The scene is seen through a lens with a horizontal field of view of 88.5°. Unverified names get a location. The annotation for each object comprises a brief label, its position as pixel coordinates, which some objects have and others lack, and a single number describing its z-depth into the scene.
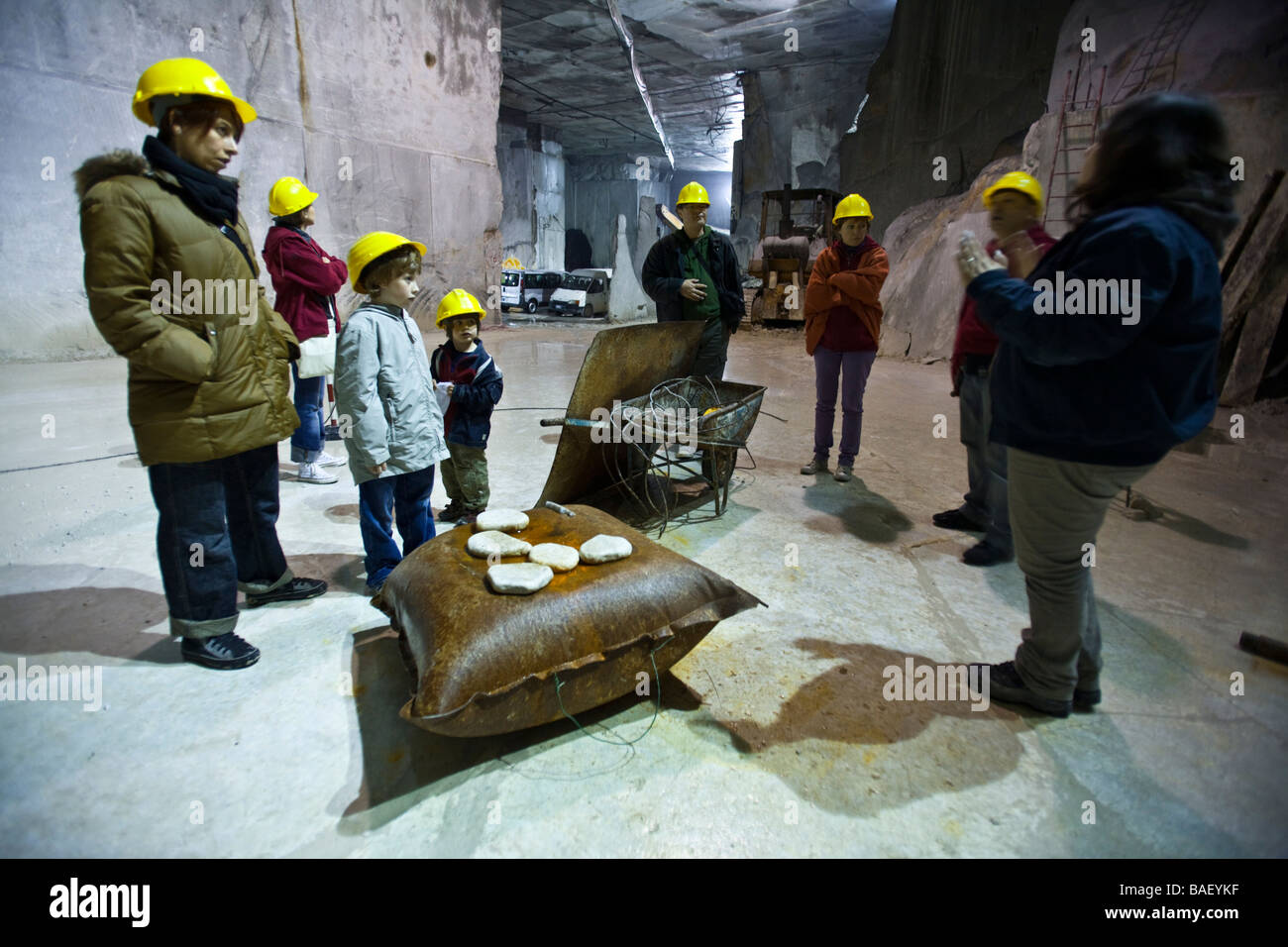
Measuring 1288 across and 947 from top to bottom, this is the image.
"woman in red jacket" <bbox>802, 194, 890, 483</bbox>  4.29
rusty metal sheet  3.34
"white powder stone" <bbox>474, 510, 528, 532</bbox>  2.35
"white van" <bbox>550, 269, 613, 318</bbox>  15.87
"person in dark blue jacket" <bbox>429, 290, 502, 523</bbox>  3.30
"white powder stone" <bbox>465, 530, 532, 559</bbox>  2.15
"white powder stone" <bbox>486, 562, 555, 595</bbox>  1.92
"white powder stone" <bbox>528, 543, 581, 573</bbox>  2.10
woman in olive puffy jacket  1.95
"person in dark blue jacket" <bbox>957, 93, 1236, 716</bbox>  1.66
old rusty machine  12.82
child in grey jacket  2.57
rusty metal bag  1.74
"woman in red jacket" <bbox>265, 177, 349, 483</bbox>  4.05
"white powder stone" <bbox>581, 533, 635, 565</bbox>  2.14
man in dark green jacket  4.65
